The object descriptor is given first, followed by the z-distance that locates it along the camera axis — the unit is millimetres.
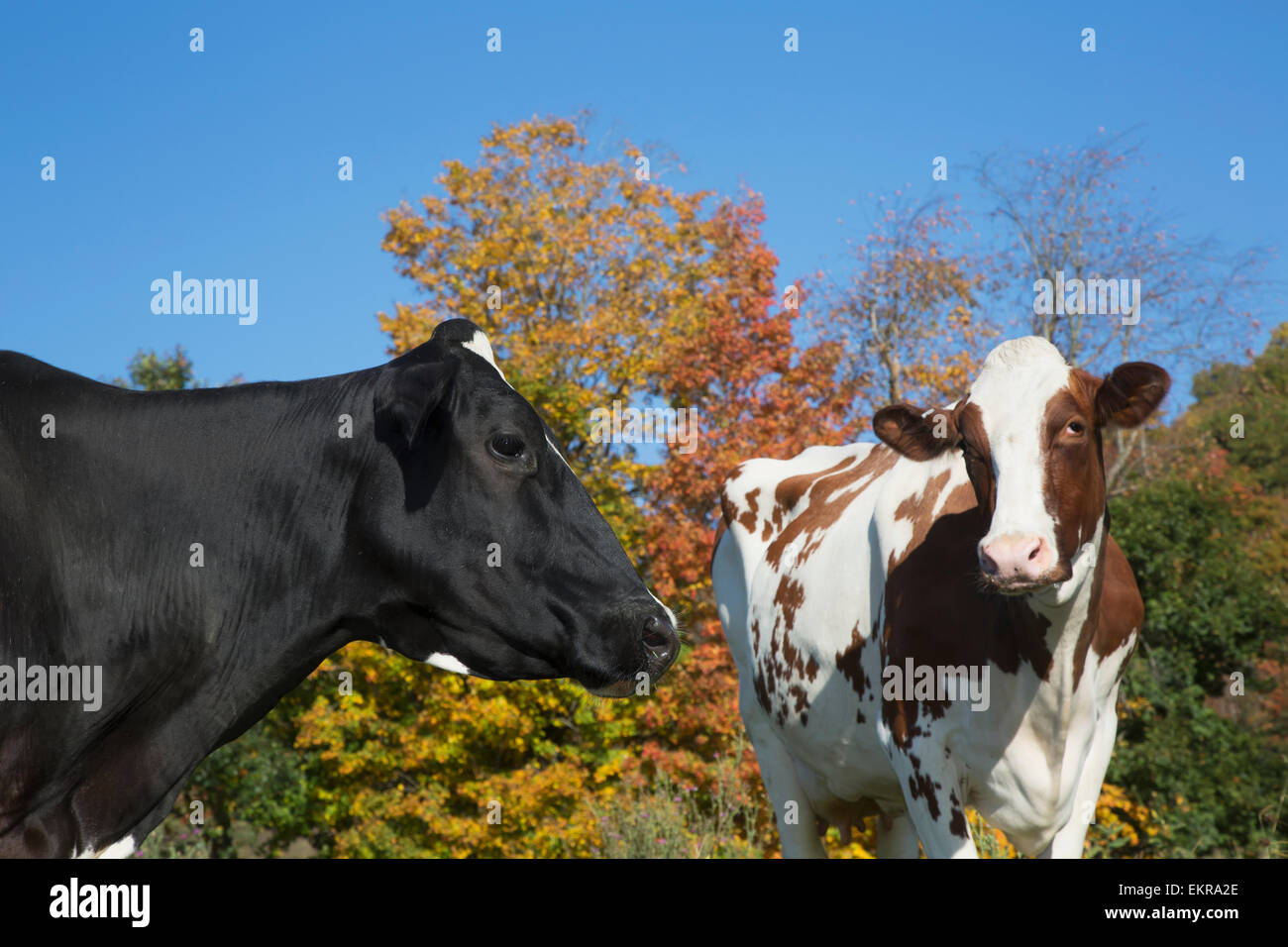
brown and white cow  3600
